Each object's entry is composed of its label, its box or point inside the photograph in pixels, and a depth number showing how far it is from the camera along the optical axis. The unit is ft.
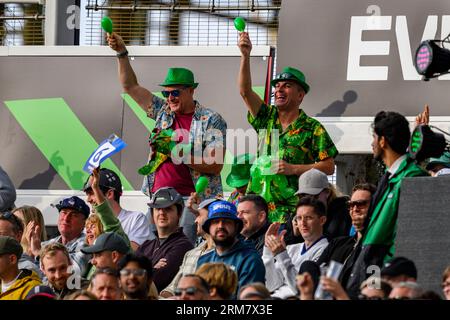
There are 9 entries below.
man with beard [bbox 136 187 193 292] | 65.98
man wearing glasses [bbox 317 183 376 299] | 56.70
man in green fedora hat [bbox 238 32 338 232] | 70.74
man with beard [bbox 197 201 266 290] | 59.26
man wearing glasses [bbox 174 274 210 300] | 49.42
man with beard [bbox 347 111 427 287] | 54.34
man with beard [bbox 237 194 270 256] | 66.80
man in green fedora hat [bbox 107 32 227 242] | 73.92
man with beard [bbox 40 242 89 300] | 63.36
